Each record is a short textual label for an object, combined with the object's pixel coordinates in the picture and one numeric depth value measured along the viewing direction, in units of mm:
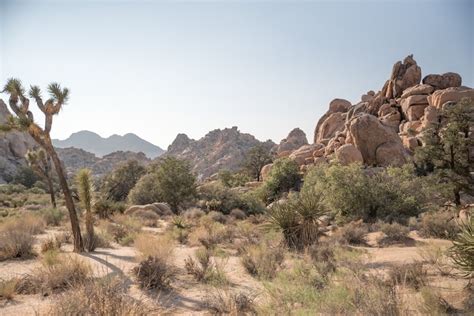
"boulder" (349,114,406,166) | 34375
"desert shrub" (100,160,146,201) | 41344
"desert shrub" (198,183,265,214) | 27078
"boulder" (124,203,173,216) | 23702
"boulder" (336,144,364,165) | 35031
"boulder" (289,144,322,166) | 45694
